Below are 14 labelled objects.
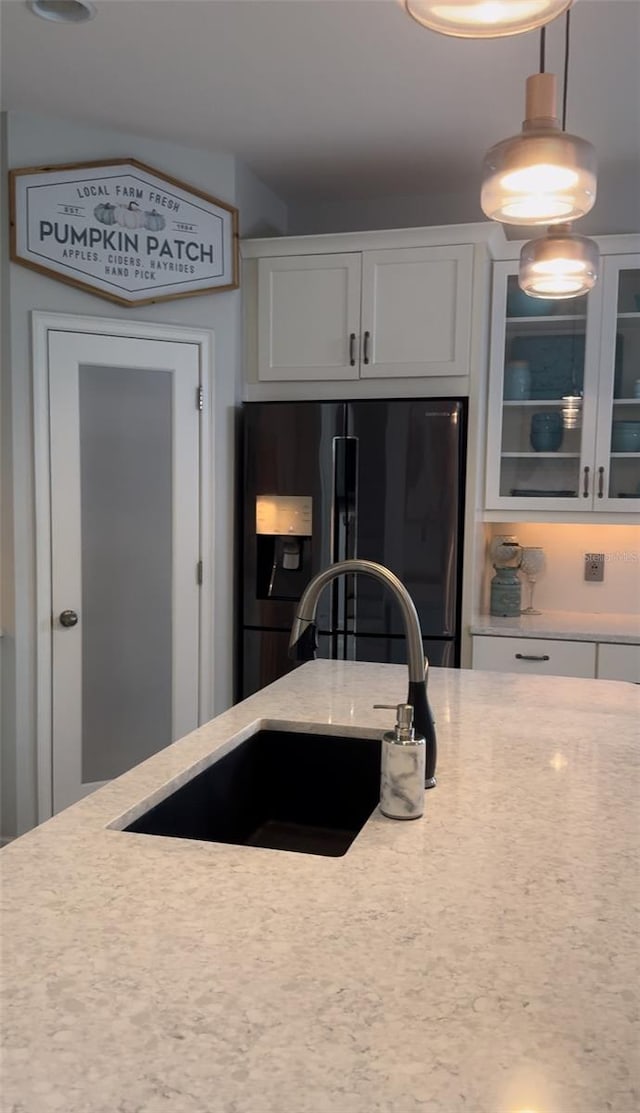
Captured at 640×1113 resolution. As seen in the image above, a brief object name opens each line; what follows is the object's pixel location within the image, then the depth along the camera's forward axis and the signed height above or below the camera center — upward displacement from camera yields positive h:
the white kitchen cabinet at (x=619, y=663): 3.31 -0.70
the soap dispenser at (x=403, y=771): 1.30 -0.45
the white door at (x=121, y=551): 3.21 -0.31
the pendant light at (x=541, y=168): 1.30 +0.47
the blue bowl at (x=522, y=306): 3.51 +0.70
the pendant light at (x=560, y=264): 1.79 +0.45
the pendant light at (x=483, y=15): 0.97 +0.53
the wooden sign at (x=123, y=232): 3.08 +0.89
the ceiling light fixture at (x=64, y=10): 2.31 +1.24
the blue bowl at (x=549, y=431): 3.52 +0.19
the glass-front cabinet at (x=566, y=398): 3.43 +0.32
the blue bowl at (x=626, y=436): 3.45 +0.17
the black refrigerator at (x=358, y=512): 3.28 -0.15
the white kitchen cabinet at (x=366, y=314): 3.33 +0.63
